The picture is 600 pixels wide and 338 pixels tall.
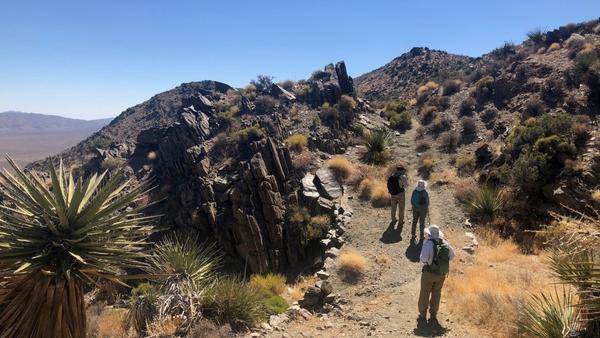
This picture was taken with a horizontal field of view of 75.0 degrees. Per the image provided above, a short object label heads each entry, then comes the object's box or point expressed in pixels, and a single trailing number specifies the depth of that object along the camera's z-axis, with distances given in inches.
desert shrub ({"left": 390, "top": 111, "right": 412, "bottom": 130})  1114.7
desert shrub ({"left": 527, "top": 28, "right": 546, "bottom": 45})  1335.0
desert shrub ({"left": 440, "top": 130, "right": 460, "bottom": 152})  882.1
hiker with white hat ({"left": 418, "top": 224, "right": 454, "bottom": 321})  305.0
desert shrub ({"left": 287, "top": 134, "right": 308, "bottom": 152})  866.8
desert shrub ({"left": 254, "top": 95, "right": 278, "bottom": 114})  1233.1
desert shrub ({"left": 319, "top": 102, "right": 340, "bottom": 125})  1051.9
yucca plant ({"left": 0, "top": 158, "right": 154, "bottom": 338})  211.2
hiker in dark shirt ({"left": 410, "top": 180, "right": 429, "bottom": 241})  466.6
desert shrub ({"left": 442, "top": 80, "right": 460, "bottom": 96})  1256.2
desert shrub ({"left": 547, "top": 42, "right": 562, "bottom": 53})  1166.2
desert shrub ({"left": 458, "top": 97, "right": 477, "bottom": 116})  1039.8
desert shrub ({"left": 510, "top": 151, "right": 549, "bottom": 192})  564.1
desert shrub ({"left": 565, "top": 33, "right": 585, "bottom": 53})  1053.2
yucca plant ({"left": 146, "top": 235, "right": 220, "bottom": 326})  343.3
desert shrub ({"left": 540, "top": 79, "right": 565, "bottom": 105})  864.9
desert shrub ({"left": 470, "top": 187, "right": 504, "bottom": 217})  564.1
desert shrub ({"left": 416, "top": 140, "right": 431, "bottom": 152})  918.9
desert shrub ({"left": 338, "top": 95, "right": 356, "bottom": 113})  1118.4
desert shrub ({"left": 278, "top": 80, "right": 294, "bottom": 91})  1550.2
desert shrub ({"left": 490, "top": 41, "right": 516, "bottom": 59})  1543.6
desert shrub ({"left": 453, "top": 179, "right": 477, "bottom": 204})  614.9
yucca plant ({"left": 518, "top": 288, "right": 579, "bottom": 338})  227.6
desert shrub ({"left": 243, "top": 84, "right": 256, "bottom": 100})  1447.1
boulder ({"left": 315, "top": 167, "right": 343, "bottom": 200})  685.3
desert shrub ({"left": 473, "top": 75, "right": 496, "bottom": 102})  1075.9
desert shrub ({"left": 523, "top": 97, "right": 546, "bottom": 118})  842.2
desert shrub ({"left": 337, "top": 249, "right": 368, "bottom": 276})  460.8
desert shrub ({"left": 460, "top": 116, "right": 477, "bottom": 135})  922.1
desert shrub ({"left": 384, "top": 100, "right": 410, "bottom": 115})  1262.3
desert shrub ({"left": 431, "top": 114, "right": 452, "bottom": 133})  1001.5
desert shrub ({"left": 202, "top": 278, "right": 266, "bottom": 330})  338.9
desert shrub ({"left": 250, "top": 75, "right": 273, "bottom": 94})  1664.7
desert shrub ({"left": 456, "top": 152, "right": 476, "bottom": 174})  738.3
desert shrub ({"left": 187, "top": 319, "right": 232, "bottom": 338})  302.0
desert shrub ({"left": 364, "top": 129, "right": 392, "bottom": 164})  831.1
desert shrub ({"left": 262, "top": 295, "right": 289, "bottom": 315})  378.9
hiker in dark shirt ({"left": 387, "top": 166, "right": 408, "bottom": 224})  527.5
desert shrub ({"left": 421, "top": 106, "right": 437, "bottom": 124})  1120.8
